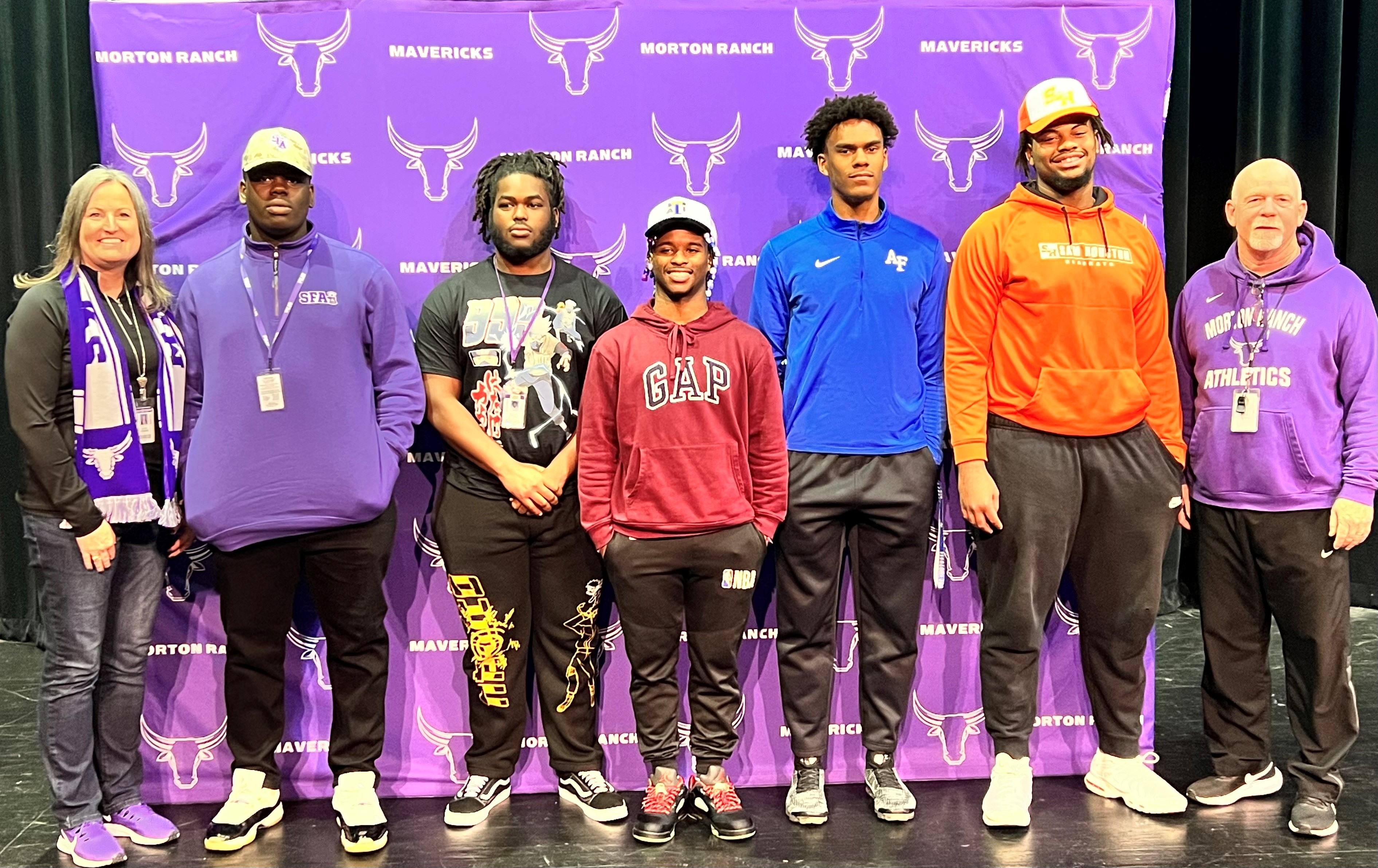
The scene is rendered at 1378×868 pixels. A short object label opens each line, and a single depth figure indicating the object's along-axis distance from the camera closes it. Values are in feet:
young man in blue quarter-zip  10.26
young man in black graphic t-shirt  10.15
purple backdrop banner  10.93
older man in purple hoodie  10.02
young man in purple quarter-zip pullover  9.66
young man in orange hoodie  10.04
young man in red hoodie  9.82
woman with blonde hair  9.27
